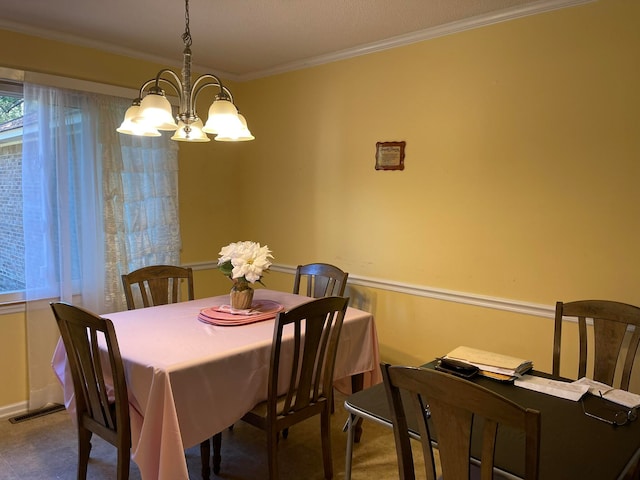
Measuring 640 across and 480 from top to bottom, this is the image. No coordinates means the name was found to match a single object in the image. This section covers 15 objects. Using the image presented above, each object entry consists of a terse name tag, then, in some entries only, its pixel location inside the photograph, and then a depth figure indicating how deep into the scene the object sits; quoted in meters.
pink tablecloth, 1.71
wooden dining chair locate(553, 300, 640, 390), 1.92
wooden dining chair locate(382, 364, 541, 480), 1.05
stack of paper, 1.74
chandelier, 1.90
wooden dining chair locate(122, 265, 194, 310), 2.71
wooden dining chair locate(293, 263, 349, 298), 2.94
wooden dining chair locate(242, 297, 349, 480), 1.95
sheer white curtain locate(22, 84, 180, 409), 2.96
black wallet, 1.73
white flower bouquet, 2.32
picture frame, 3.05
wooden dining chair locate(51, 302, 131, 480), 1.76
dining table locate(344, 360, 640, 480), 1.19
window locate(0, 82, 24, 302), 2.89
